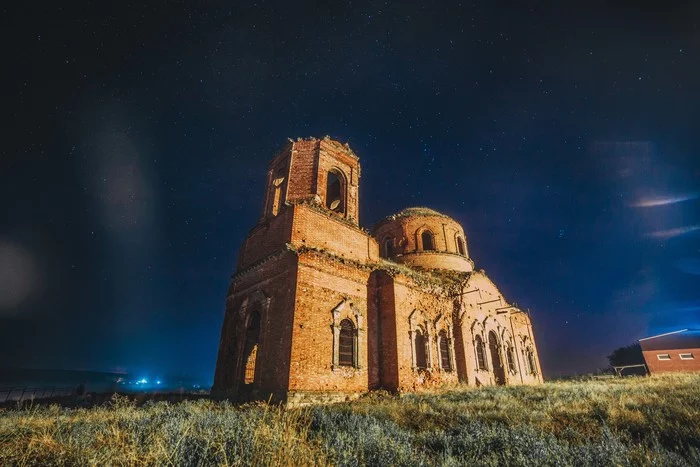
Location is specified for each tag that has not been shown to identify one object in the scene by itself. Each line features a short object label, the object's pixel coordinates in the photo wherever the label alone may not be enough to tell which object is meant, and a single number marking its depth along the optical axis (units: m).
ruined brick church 11.40
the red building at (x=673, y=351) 32.31
